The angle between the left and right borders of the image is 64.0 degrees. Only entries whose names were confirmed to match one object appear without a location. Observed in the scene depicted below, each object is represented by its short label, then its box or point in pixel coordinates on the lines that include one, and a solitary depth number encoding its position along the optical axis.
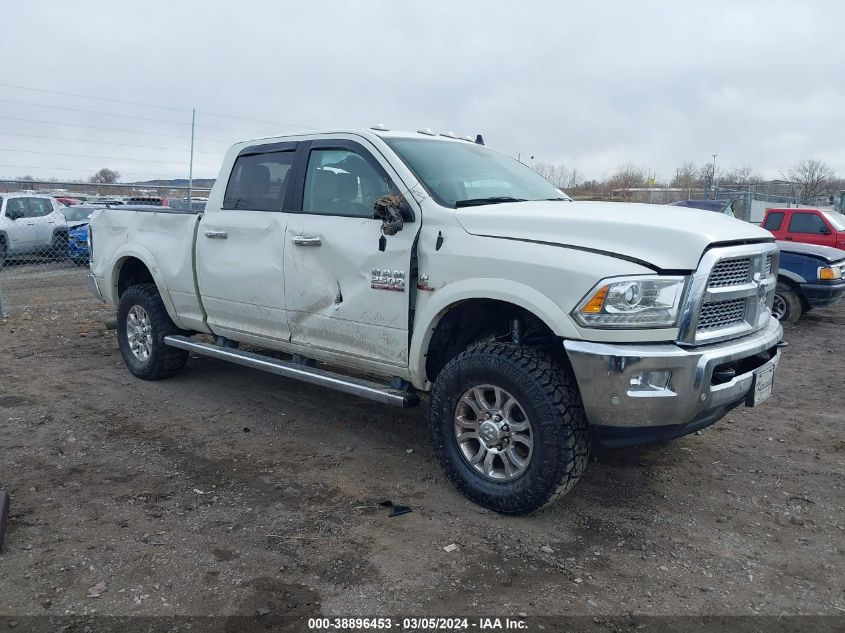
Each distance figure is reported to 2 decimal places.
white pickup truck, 3.19
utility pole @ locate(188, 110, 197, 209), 15.28
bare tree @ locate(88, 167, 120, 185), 37.47
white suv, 14.95
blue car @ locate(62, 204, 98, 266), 15.14
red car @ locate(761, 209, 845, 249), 11.66
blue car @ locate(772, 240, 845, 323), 9.27
